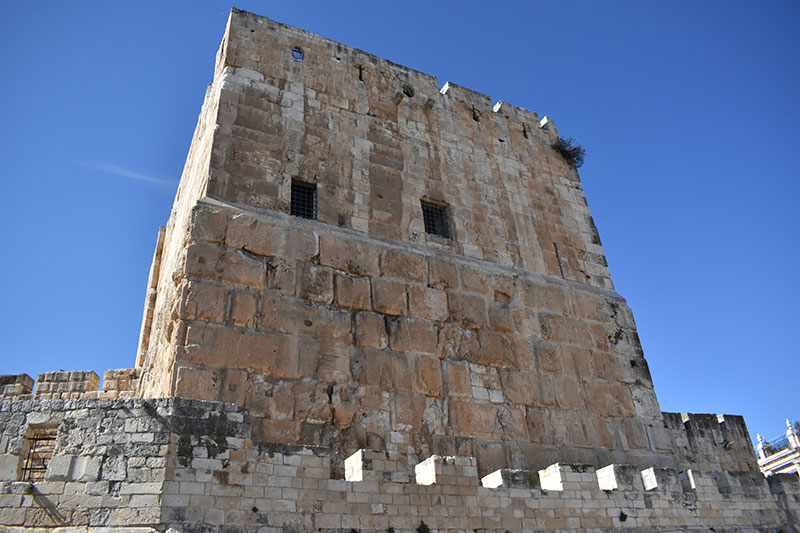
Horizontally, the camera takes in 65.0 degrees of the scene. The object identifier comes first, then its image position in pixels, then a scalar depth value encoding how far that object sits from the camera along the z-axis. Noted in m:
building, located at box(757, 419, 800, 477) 23.00
